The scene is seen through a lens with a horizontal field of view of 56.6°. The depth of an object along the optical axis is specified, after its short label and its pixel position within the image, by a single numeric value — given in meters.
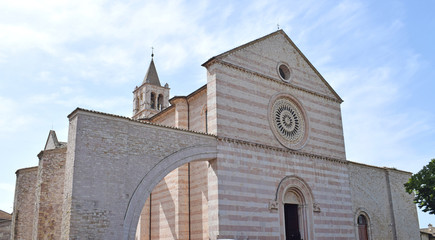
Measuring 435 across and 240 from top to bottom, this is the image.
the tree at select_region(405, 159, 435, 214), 22.25
